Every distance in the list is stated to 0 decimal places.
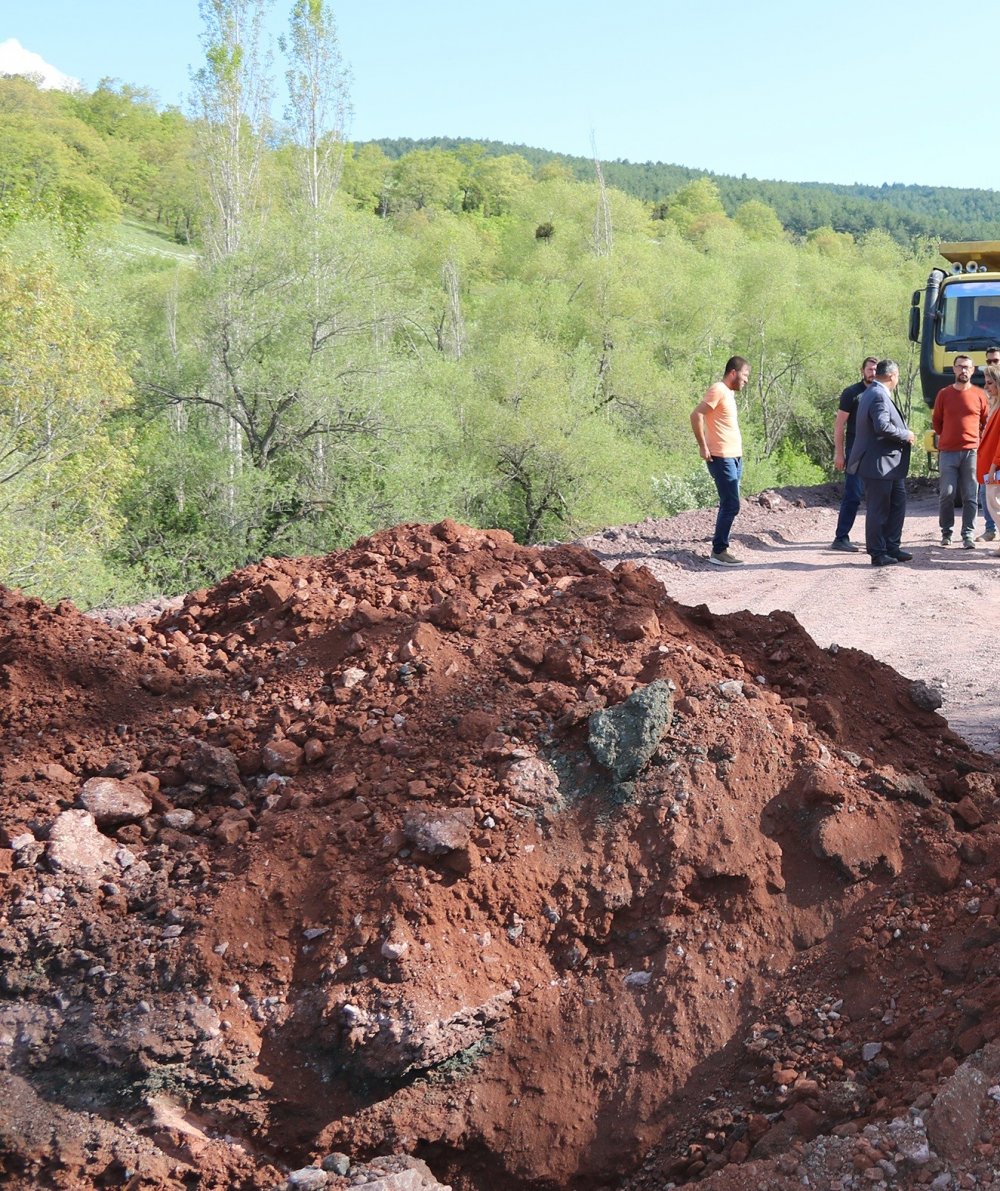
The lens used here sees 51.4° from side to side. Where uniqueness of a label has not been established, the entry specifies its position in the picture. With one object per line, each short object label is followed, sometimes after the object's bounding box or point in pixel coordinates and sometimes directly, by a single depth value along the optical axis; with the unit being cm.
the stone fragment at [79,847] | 383
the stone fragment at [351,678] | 470
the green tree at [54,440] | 1609
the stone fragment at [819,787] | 404
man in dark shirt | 1159
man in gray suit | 977
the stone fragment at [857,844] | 394
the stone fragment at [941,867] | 382
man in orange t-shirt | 988
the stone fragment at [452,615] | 499
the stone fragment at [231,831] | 396
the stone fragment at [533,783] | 403
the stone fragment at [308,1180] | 313
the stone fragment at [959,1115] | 255
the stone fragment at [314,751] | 434
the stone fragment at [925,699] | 510
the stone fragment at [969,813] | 423
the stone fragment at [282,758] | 432
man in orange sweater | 1120
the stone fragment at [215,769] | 426
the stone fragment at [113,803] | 405
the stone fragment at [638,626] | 485
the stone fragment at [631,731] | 407
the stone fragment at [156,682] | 488
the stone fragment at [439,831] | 375
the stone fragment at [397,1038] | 342
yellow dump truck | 1662
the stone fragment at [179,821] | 409
